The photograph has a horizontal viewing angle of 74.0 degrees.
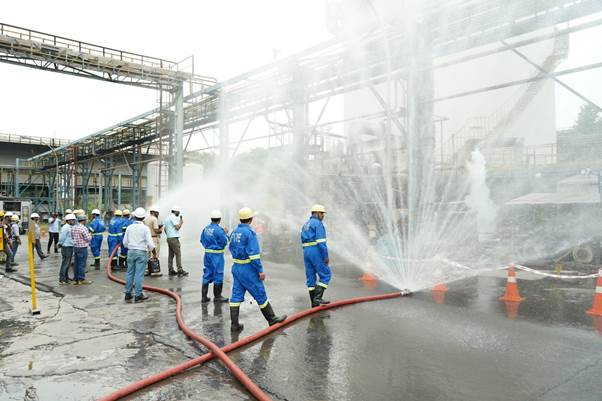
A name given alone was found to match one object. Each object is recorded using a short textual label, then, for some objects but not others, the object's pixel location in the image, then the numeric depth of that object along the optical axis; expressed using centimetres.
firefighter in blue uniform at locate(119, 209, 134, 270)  1144
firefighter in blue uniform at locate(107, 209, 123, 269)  1177
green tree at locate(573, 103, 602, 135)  1804
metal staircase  1395
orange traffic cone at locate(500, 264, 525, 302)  737
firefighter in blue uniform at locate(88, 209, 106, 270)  1285
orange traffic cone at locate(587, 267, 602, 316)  635
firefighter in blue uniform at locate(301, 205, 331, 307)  665
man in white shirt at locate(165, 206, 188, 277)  1030
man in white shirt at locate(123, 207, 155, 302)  770
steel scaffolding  991
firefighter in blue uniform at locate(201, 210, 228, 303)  740
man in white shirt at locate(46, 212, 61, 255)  1659
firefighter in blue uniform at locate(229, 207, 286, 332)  562
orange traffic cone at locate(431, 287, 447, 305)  733
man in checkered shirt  940
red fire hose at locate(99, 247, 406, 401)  363
